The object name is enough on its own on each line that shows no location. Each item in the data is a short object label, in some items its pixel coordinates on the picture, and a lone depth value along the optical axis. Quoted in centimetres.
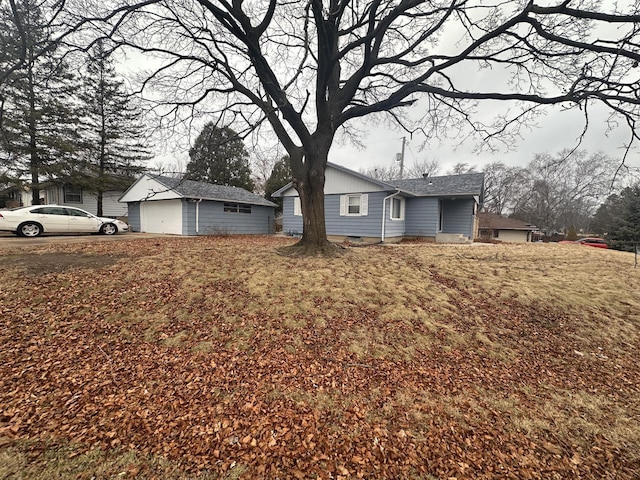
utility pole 2484
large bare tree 567
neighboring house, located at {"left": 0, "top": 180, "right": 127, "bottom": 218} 1832
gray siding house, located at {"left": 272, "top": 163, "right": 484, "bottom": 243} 1365
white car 1060
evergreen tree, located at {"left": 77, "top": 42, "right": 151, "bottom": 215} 1912
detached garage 1538
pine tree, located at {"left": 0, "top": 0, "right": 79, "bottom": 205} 1559
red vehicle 2259
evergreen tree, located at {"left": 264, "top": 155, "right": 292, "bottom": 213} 2781
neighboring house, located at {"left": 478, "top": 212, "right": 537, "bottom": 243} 3102
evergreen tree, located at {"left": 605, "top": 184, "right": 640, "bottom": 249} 1878
